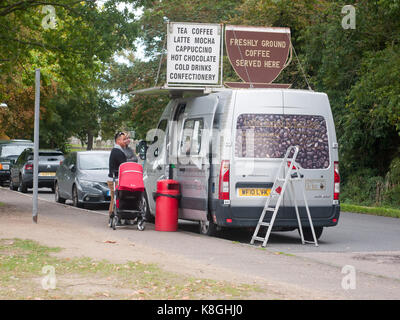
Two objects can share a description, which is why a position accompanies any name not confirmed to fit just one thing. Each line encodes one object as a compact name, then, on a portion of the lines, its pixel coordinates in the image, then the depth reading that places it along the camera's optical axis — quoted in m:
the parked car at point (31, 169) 30.85
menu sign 17.23
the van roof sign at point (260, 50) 26.89
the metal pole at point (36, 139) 14.88
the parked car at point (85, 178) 22.06
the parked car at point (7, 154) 37.94
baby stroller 15.58
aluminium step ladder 13.74
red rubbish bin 15.55
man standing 16.41
